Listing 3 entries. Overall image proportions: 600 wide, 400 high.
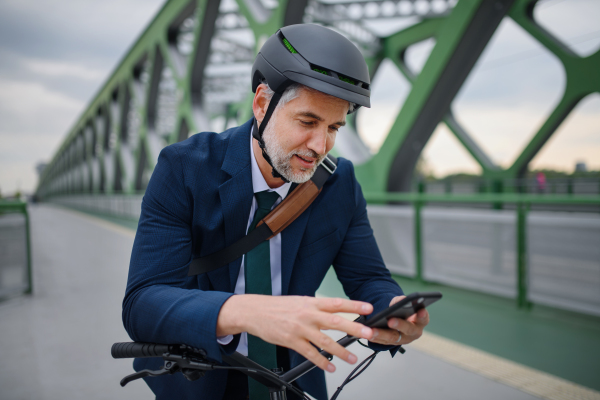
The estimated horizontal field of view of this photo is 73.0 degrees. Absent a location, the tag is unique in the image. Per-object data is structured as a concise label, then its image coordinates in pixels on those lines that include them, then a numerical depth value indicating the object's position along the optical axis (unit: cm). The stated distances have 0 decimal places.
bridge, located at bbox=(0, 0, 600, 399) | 265
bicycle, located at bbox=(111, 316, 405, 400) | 93
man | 89
